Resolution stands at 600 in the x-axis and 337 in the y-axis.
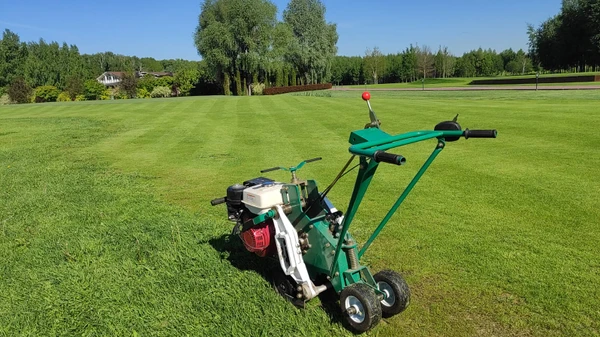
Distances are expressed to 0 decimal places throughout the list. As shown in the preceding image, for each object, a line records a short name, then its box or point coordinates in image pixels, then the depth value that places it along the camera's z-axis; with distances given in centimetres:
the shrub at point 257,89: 6138
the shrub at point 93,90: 6919
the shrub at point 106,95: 6980
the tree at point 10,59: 7638
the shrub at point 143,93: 6800
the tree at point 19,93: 6197
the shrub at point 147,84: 6994
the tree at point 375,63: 9806
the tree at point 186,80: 7044
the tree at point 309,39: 6919
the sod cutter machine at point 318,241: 321
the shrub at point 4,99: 6396
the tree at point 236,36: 5631
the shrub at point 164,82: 7094
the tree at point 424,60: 9894
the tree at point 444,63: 10792
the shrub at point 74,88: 6812
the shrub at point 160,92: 6706
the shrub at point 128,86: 6862
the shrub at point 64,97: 6550
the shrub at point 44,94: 6594
